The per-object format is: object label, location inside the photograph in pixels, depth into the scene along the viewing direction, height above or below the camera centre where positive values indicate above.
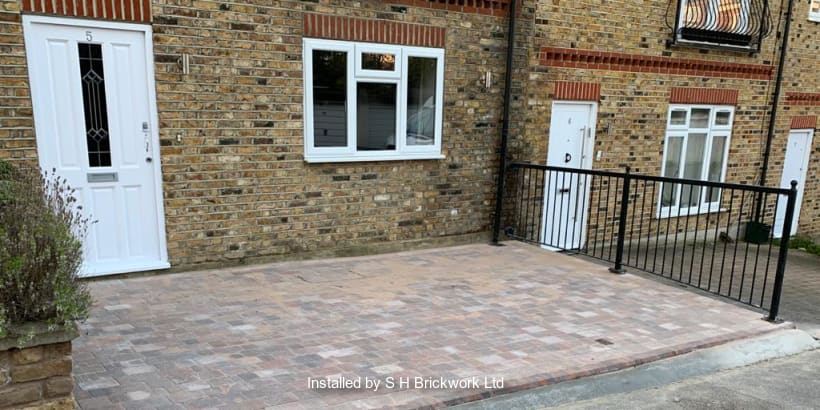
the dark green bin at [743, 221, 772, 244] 9.76 -1.69
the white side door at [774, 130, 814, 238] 10.65 -0.48
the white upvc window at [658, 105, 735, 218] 9.00 -0.28
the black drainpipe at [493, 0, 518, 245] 7.12 -0.08
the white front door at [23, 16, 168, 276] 4.80 -0.09
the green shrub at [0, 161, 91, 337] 2.52 -0.71
